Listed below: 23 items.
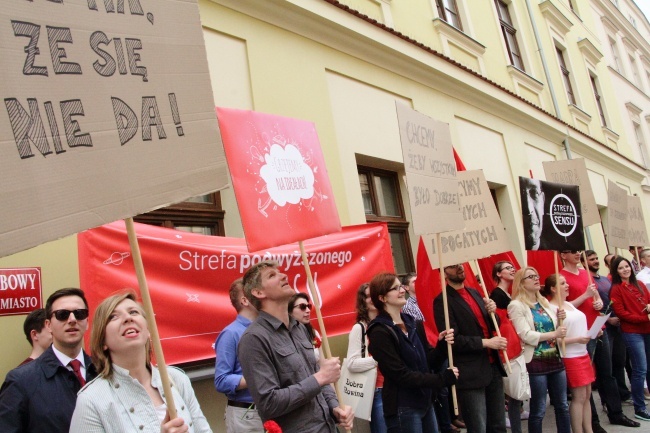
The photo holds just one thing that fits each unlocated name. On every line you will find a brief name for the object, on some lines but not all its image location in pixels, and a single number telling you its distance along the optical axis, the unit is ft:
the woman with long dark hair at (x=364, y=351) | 14.16
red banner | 11.91
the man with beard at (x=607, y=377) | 19.17
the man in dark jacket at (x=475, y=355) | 13.56
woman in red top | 20.18
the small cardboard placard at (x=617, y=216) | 24.75
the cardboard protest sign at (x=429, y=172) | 13.76
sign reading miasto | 11.37
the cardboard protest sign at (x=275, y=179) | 10.69
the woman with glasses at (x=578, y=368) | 16.08
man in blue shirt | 11.35
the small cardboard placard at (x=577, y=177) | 22.90
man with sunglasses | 8.19
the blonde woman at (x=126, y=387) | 6.72
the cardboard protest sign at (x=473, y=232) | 15.64
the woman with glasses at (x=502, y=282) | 17.87
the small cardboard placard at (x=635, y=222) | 27.71
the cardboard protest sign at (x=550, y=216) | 17.61
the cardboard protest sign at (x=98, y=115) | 5.63
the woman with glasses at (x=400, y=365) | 11.87
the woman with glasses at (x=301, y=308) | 13.53
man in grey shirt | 9.09
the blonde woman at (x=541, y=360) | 15.35
